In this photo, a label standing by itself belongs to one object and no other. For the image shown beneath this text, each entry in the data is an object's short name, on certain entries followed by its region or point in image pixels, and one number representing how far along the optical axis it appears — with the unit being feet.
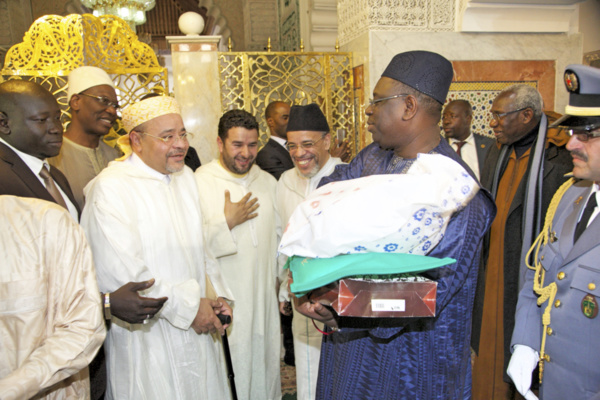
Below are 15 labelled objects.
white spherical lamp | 17.85
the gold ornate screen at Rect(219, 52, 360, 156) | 17.60
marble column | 17.65
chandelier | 30.95
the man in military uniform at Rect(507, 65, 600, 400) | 5.73
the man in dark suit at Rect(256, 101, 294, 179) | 15.80
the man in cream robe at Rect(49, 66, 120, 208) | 11.76
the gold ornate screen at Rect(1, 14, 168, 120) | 15.80
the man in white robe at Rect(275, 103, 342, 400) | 11.04
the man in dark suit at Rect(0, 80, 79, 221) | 7.28
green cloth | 4.58
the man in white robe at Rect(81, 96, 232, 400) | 7.95
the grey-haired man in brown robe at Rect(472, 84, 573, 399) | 9.71
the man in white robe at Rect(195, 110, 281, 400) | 10.89
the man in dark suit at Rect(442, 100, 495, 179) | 15.97
